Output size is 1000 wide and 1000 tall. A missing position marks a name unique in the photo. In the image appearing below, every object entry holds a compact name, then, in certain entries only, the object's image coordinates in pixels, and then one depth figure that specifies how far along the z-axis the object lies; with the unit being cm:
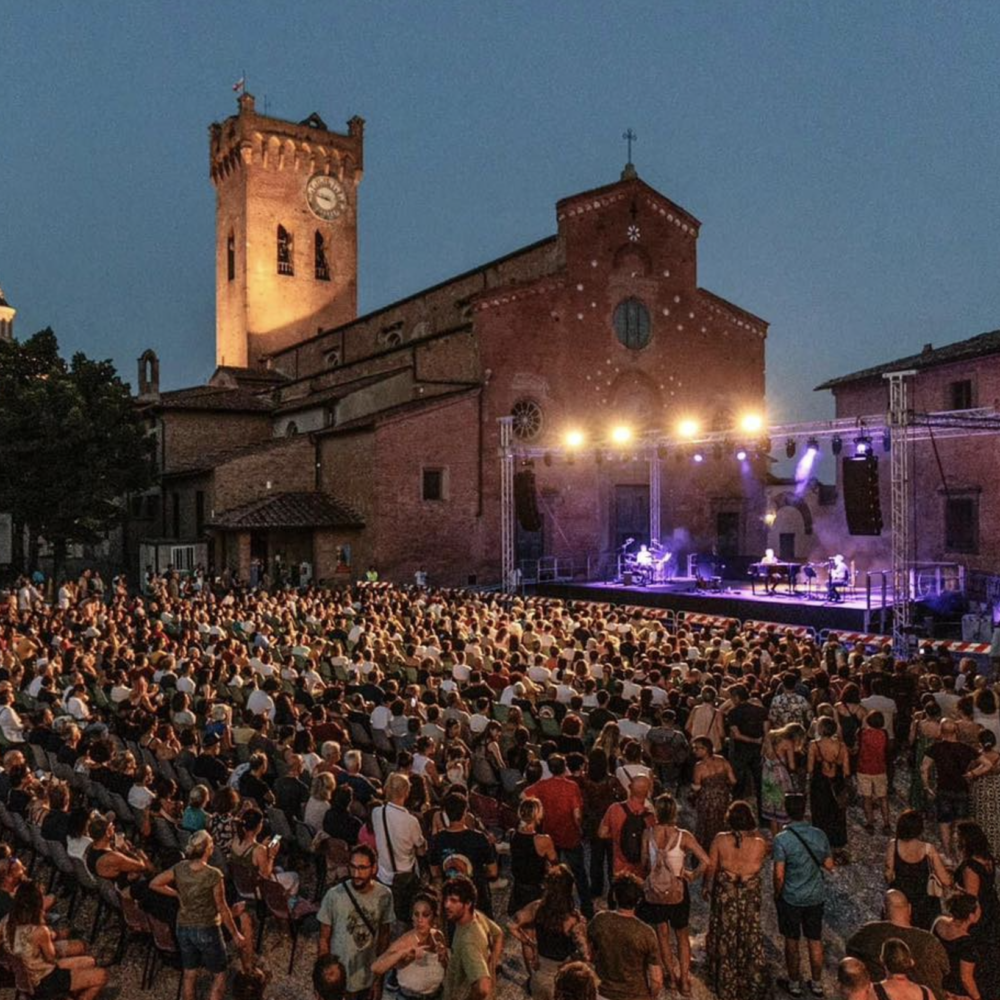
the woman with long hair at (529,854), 648
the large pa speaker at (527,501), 2978
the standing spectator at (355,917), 531
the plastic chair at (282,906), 686
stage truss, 1853
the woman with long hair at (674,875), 623
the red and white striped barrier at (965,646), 1765
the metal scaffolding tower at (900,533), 1825
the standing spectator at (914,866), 614
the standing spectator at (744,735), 941
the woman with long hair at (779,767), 829
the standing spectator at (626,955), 495
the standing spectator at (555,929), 557
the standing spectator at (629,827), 666
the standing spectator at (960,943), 522
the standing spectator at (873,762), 921
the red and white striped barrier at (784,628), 1913
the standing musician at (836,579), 2336
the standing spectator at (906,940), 495
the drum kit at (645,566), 2992
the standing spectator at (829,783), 825
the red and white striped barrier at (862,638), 1917
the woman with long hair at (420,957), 494
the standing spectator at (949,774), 846
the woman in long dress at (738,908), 603
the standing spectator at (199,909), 588
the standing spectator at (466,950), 484
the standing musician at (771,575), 2592
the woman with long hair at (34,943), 547
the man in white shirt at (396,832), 651
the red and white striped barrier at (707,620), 2188
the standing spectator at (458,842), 627
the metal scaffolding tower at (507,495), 2975
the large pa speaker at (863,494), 1981
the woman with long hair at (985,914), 547
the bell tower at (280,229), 4812
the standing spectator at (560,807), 707
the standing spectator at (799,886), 621
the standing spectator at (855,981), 442
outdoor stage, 2150
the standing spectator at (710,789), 794
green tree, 2973
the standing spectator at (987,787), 819
